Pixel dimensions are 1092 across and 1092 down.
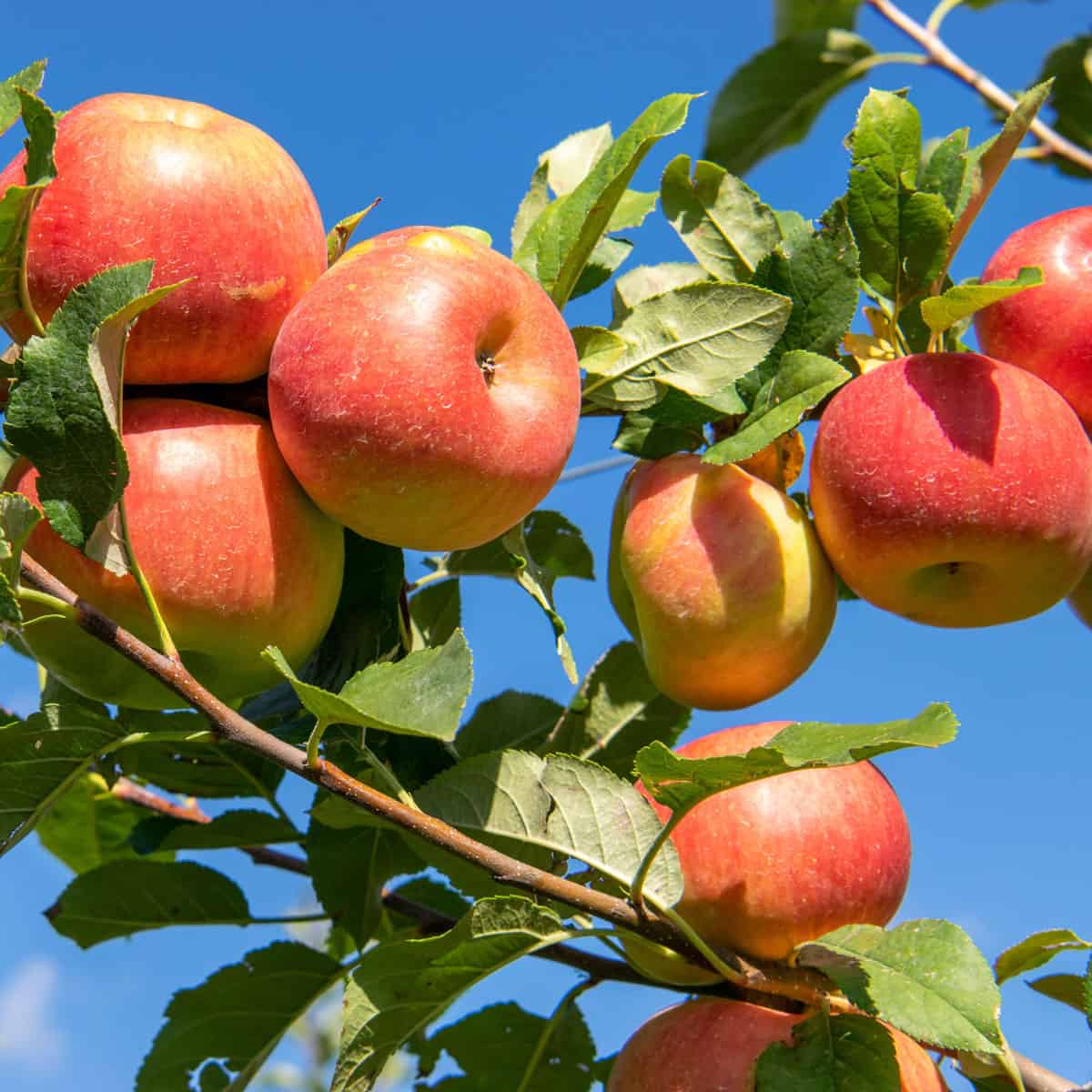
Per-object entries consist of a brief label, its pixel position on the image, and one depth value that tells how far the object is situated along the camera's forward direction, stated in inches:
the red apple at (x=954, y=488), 30.2
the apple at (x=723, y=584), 30.9
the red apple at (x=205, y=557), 28.2
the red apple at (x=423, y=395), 28.2
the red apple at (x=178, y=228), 28.3
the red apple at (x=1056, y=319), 31.9
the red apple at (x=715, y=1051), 29.7
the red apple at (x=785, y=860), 30.6
